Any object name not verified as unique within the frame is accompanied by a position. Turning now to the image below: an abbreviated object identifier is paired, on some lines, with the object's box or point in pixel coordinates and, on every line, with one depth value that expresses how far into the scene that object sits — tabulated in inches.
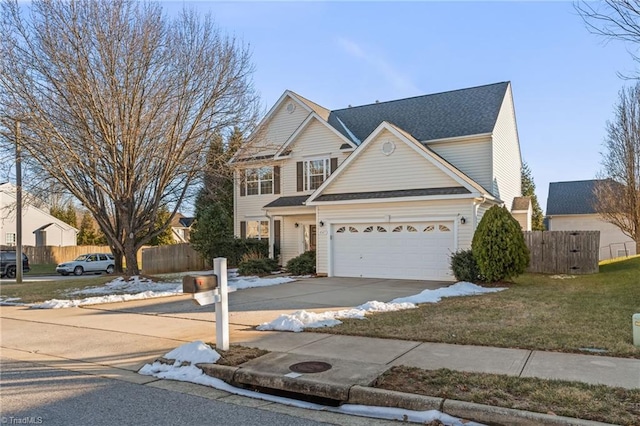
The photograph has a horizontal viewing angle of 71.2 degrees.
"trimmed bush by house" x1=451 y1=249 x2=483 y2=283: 567.8
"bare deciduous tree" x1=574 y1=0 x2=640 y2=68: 341.4
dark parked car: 1077.1
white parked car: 1147.3
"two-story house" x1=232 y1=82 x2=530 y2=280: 632.4
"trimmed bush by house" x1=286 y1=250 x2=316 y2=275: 742.5
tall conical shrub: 539.2
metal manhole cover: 219.0
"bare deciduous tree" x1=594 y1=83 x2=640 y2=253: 952.9
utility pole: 600.8
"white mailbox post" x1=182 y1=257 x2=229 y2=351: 249.4
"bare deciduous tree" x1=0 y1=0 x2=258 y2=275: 549.6
